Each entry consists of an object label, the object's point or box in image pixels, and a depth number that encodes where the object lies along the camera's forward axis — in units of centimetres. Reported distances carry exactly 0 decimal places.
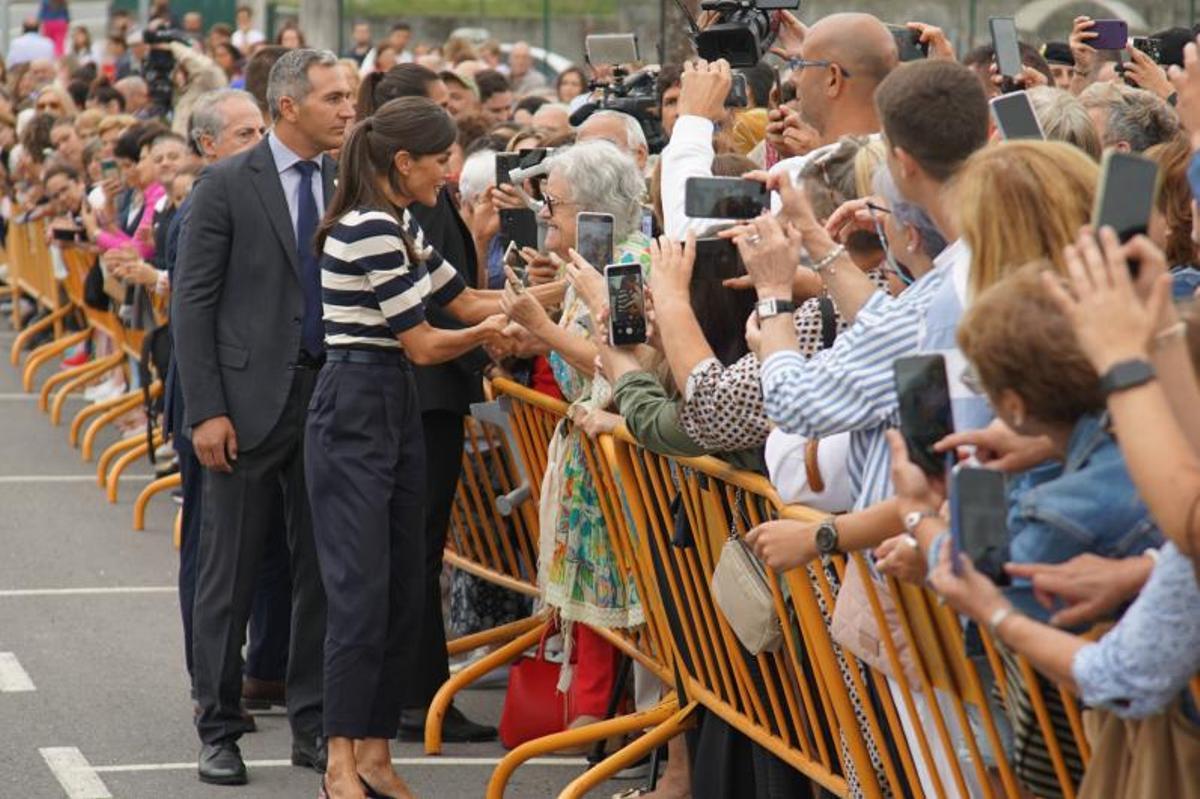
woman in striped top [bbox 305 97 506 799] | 1360
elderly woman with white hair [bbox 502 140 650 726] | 1392
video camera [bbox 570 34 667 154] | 1816
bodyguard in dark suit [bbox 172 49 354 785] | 1486
